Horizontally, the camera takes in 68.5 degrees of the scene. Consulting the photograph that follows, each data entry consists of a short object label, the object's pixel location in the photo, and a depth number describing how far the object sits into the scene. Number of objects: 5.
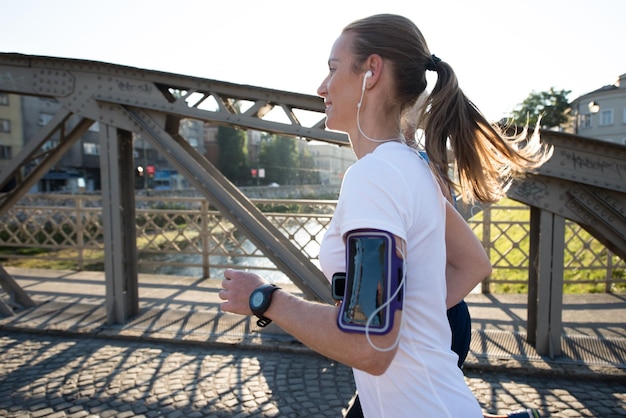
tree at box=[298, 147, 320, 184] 37.00
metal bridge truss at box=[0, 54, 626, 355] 5.01
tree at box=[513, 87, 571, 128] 54.84
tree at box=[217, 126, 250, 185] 63.88
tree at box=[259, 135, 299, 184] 46.31
